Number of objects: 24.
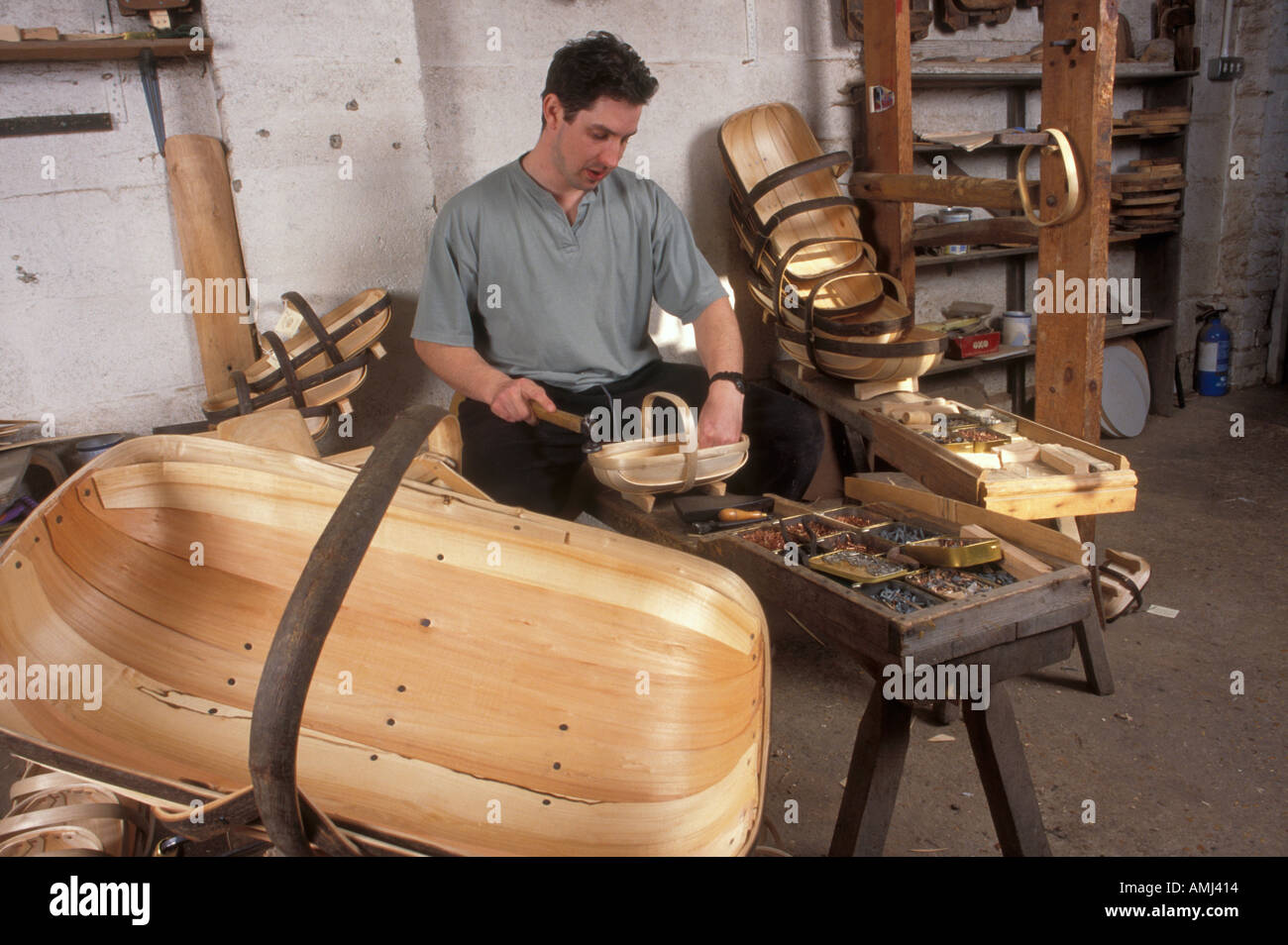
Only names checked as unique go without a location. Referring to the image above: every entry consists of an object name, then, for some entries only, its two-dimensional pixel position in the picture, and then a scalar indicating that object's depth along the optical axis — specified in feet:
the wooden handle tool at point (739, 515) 7.70
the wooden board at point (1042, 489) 8.25
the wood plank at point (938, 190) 10.23
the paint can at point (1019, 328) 15.49
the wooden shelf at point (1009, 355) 14.57
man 9.14
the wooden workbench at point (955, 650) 5.50
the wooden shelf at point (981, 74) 14.03
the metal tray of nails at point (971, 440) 9.11
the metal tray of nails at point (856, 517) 7.41
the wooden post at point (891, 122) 12.38
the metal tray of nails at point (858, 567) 6.21
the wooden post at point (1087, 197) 9.36
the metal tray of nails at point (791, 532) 7.11
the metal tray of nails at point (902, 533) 7.05
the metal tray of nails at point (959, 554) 6.25
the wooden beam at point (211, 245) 9.55
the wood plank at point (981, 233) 10.55
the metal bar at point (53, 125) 9.12
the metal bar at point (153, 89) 9.25
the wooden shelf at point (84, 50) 8.51
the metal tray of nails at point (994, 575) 6.10
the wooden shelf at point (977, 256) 14.87
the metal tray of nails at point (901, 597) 5.82
